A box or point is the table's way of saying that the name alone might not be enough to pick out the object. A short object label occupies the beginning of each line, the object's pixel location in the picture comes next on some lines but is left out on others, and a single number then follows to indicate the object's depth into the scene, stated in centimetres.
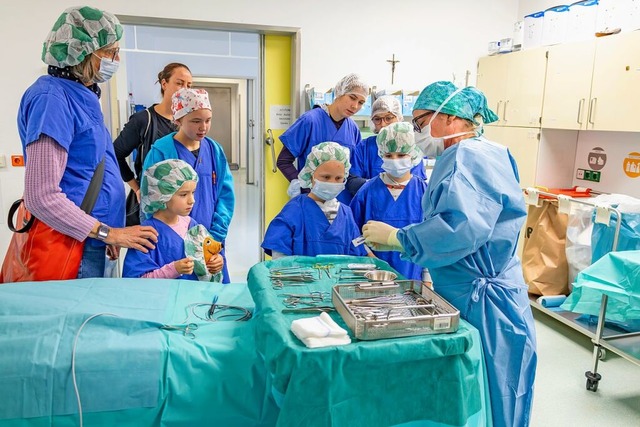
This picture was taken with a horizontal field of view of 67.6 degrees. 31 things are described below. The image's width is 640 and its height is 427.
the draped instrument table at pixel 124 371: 120
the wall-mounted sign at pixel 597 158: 387
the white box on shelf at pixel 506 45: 419
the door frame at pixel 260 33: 366
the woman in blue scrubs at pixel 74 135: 156
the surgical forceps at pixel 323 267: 166
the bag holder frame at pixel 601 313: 258
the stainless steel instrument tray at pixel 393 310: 113
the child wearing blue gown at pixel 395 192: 240
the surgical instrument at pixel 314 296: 140
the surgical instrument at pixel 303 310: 127
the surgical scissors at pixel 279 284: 148
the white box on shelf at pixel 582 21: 344
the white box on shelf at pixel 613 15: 320
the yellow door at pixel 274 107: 409
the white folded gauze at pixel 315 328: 109
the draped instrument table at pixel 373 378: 106
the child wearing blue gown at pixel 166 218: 189
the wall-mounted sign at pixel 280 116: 418
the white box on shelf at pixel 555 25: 366
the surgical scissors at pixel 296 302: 133
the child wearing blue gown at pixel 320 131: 297
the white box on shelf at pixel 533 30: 390
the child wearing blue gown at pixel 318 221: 220
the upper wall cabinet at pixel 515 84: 387
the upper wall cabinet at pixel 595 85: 312
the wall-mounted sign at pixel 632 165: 355
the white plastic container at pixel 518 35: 407
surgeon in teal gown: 140
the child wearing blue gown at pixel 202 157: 232
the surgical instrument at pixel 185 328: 137
